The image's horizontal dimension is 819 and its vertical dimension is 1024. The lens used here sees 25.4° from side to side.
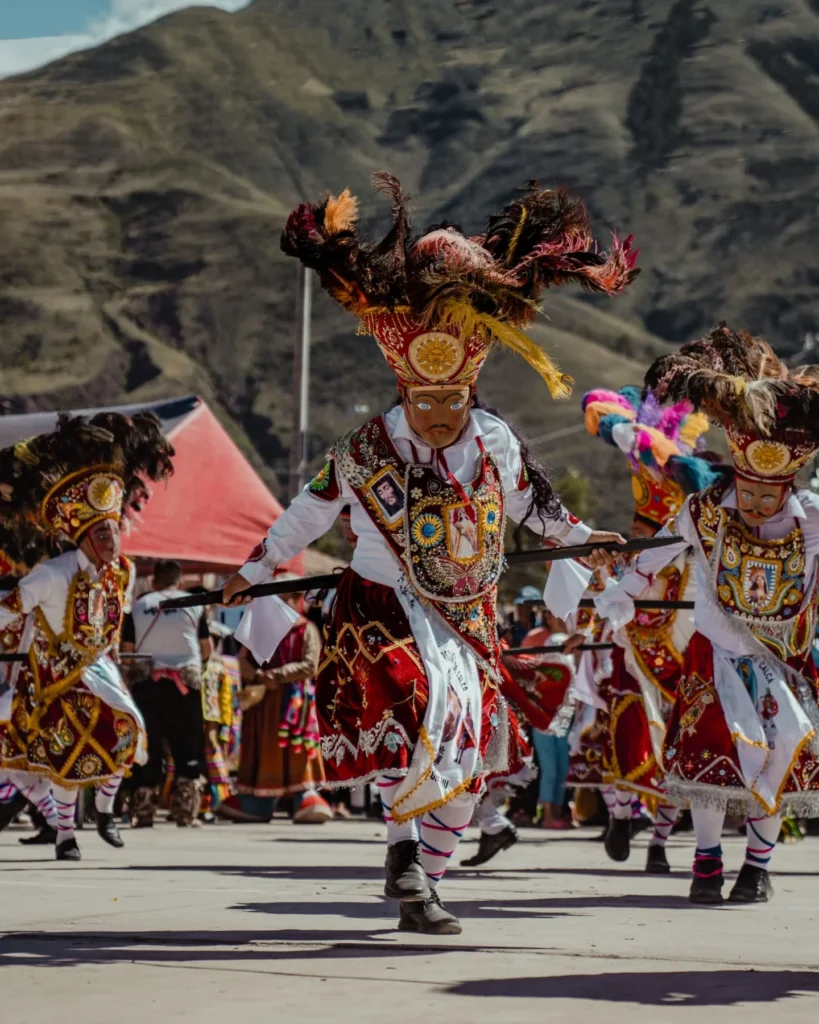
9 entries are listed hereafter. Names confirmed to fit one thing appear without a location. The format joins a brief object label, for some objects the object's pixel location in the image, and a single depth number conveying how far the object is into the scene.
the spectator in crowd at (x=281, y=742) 14.39
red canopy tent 14.70
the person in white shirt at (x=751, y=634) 7.21
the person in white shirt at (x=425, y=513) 5.80
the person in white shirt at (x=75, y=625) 9.95
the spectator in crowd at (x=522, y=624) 15.46
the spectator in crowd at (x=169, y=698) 13.73
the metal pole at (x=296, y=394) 24.11
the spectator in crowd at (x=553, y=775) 15.11
